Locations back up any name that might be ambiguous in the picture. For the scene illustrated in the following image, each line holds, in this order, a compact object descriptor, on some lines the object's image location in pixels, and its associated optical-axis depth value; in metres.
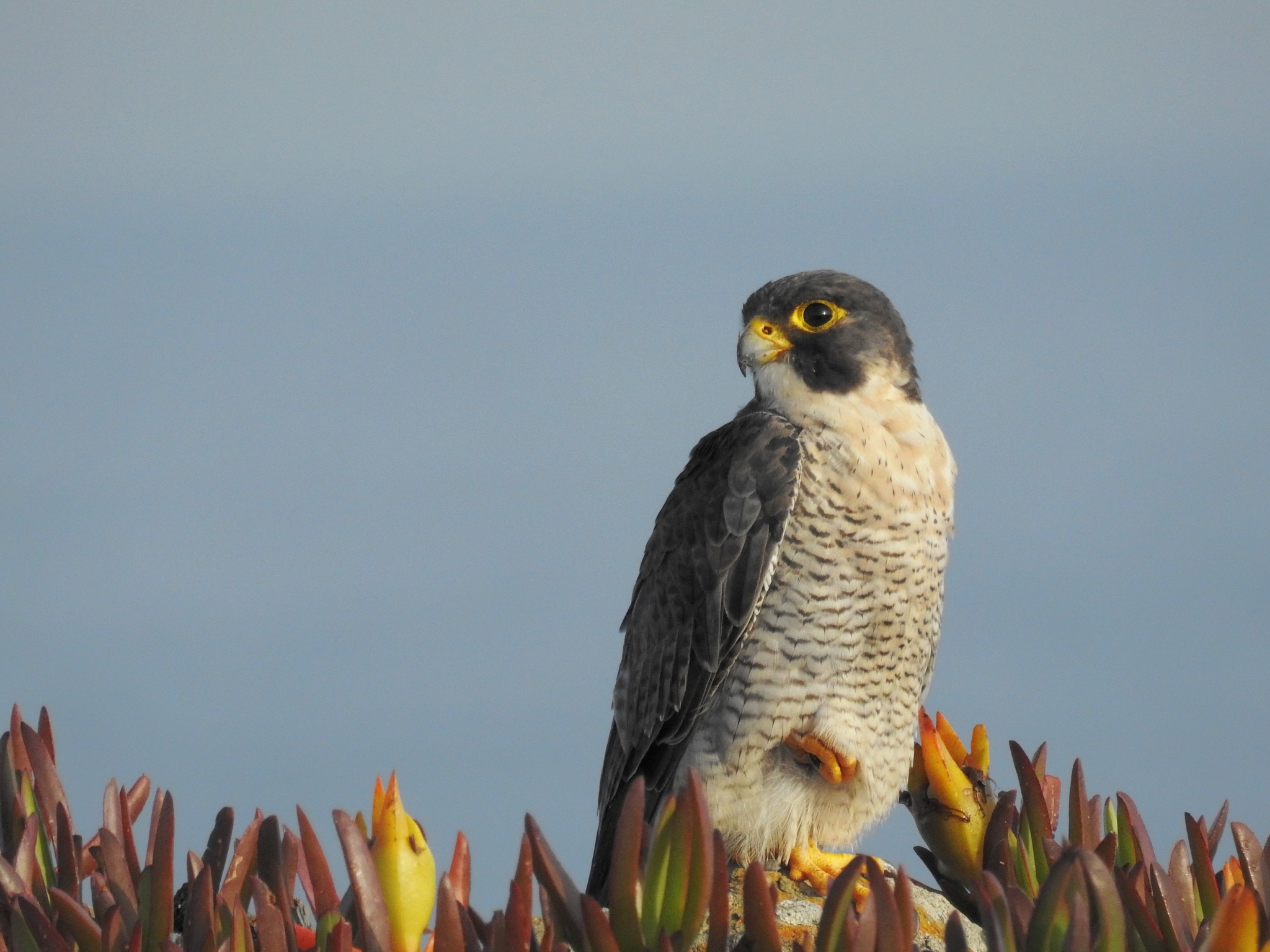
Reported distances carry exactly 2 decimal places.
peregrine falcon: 7.56
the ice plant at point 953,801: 6.17
